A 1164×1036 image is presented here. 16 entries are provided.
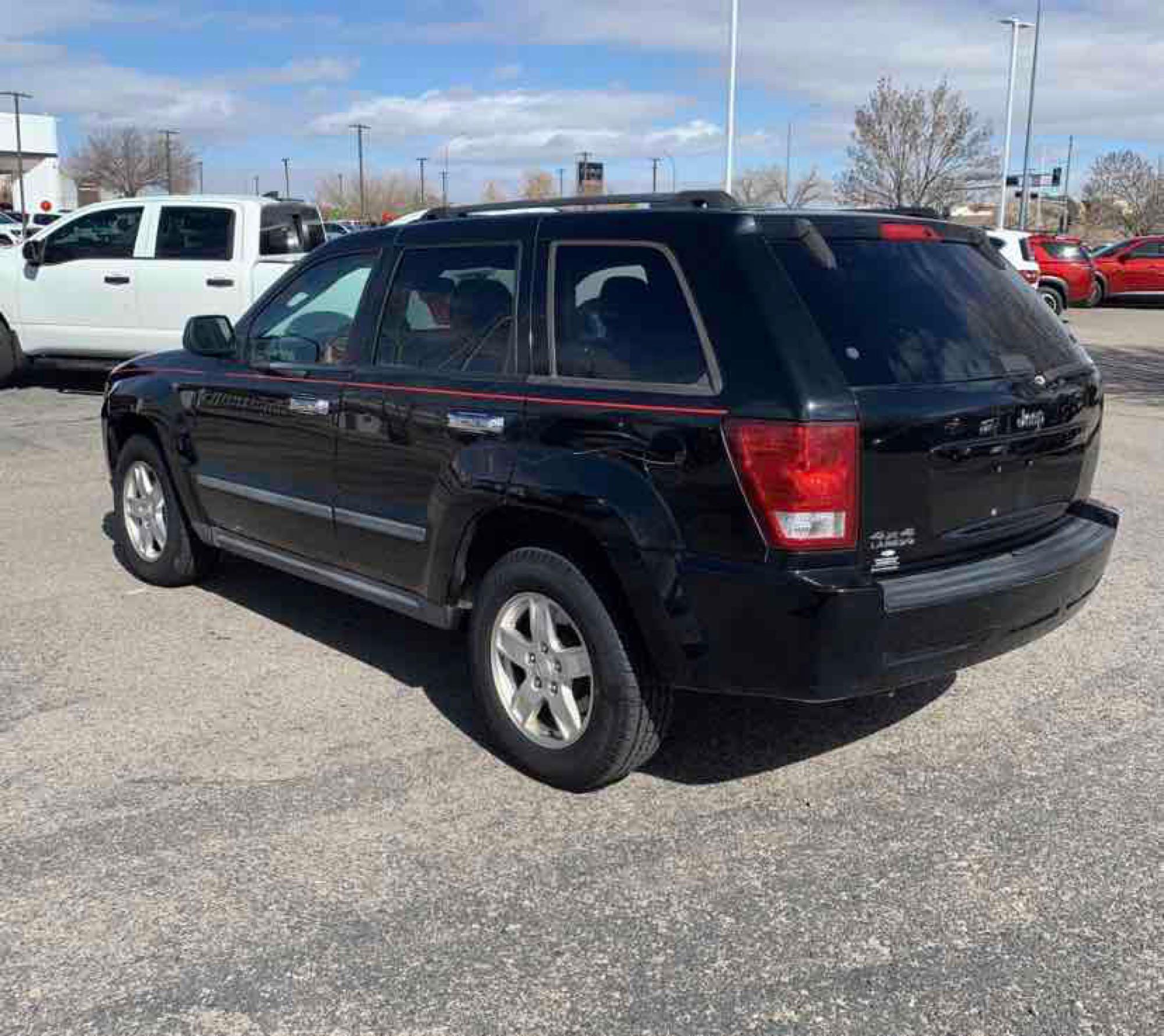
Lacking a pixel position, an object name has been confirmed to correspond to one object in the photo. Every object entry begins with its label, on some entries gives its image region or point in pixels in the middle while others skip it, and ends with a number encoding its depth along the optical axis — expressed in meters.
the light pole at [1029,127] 43.75
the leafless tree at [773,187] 55.78
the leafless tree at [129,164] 93.06
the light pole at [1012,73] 44.41
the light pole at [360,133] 89.12
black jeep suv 3.36
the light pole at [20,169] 36.89
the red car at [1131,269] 29.09
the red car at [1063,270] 26.41
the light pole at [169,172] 87.50
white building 73.00
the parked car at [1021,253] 22.39
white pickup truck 11.81
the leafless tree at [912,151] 46.19
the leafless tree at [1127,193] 62.97
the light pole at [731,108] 33.16
